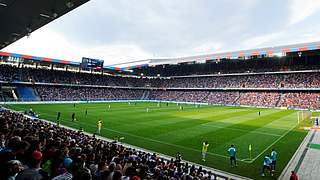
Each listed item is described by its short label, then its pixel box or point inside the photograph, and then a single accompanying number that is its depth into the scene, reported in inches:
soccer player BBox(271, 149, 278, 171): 548.4
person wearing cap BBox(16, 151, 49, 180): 155.4
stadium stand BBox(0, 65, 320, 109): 2404.0
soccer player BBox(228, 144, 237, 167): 573.6
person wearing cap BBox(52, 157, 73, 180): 174.7
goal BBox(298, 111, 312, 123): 1513.5
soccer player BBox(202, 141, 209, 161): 616.4
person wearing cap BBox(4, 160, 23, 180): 157.8
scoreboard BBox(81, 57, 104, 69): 2505.5
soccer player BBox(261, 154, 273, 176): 527.8
